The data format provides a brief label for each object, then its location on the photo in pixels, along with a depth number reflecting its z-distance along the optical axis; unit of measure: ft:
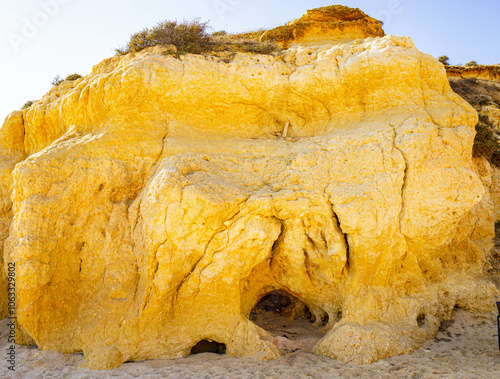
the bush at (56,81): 27.58
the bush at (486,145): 24.50
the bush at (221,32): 35.73
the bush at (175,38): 23.12
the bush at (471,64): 59.19
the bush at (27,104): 27.14
